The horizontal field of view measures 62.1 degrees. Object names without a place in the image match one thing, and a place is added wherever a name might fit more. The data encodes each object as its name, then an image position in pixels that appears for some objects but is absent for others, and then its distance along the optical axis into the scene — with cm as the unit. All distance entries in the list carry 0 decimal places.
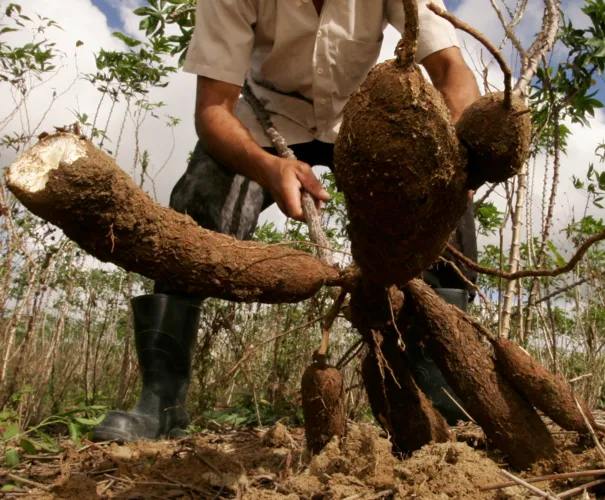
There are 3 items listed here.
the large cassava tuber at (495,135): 98
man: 191
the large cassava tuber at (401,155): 87
